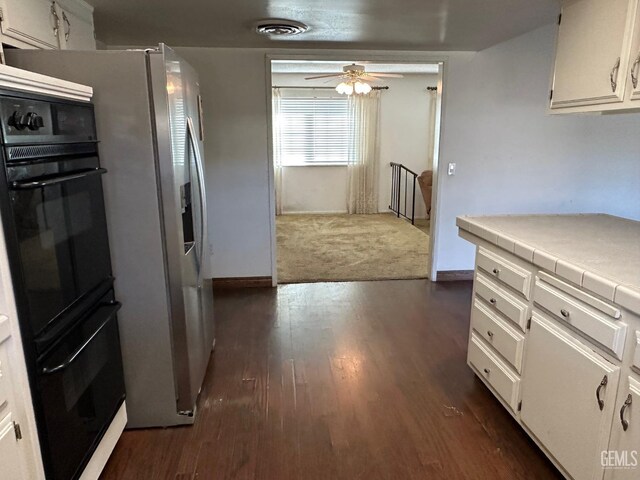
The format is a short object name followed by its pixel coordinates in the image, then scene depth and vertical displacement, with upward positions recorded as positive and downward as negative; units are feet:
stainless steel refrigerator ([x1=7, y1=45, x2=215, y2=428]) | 5.92 -0.96
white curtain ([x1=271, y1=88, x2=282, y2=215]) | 24.61 -0.41
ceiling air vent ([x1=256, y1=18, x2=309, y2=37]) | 9.55 +2.50
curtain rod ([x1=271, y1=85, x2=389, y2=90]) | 24.45 +2.89
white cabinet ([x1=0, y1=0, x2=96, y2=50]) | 6.01 +1.81
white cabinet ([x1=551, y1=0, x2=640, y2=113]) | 6.10 +1.27
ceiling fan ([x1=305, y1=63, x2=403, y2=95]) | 17.71 +2.55
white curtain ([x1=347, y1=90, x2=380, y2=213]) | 24.94 -0.87
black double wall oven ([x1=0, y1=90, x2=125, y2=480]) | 4.19 -1.39
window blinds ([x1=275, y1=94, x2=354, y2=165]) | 24.99 +0.60
